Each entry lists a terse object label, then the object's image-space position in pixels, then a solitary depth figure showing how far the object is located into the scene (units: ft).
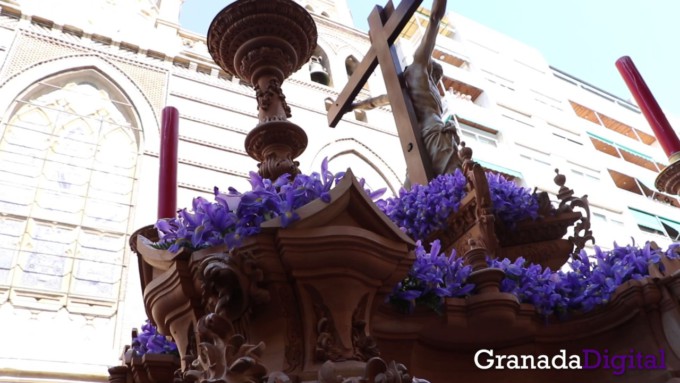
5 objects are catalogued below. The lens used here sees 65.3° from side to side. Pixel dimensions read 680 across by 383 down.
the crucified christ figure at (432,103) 7.73
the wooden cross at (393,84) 8.02
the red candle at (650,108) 8.31
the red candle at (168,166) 5.61
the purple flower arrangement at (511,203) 6.48
